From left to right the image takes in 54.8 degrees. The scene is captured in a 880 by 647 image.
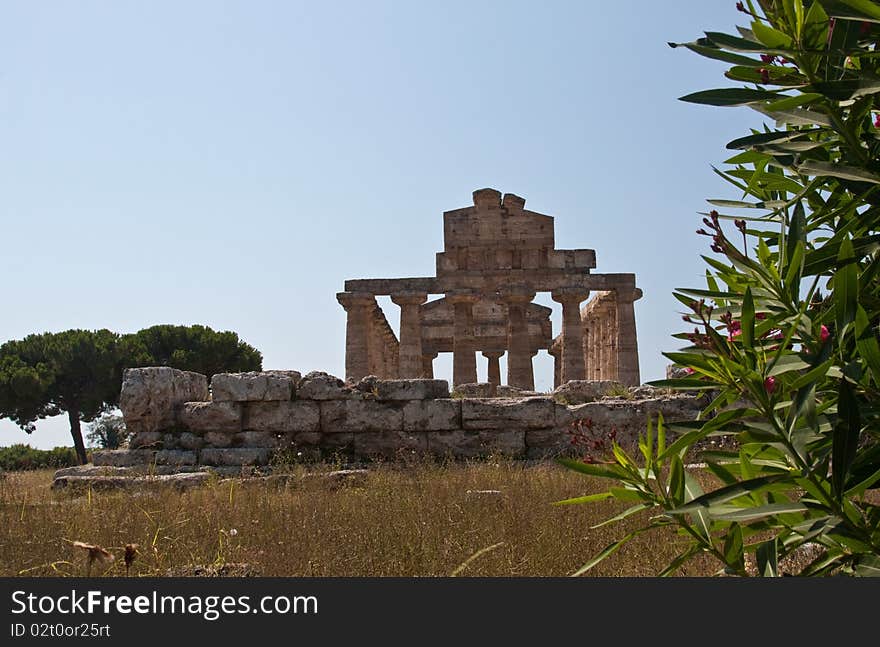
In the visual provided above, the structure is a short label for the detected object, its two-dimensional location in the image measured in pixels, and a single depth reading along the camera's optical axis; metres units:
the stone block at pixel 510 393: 16.27
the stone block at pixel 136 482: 9.68
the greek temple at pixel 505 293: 29.98
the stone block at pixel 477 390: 16.48
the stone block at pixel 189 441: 12.33
